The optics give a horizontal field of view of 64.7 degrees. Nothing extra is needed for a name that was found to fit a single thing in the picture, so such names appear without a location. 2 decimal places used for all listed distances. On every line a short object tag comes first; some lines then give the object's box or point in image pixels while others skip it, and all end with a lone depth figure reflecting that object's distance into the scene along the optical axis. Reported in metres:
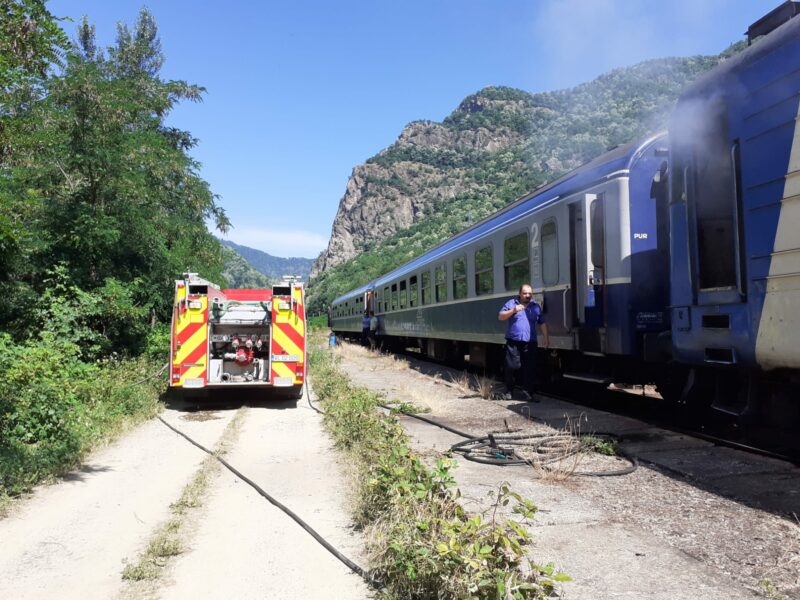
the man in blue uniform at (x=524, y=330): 8.84
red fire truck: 9.80
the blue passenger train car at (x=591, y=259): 7.22
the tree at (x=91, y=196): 11.45
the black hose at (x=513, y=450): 5.41
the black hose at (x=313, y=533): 3.33
